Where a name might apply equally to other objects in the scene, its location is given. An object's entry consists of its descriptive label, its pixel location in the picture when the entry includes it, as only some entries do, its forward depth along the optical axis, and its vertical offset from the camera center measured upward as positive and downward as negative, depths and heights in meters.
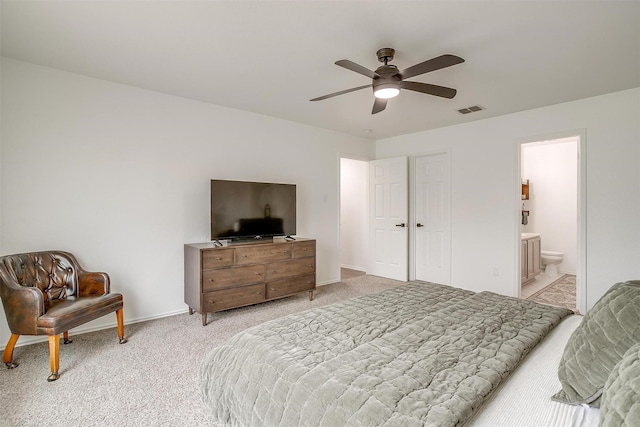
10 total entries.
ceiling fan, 2.21 +1.06
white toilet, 5.91 -0.92
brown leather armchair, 2.32 -0.71
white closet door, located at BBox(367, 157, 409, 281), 5.43 -0.09
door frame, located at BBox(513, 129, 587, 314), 3.73 -0.09
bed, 1.03 -0.62
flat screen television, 3.76 +0.05
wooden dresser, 3.38 -0.72
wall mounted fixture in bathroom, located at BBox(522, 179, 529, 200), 6.40 +0.48
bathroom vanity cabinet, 5.14 -0.78
